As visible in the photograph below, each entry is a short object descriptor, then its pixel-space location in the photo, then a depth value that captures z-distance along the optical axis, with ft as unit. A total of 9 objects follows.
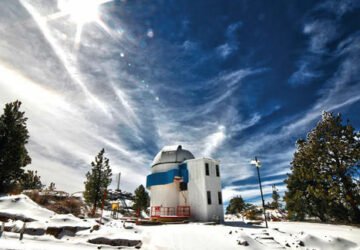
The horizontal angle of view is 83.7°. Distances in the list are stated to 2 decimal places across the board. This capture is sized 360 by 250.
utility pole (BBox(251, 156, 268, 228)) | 69.92
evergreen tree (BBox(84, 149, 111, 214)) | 98.78
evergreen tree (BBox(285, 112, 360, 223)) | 72.69
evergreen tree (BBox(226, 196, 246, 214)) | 199.93
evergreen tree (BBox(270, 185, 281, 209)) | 188.00
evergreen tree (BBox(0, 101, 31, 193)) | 72.23
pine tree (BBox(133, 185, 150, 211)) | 155.74
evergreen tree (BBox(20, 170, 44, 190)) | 143.70
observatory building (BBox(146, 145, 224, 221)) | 79.20
